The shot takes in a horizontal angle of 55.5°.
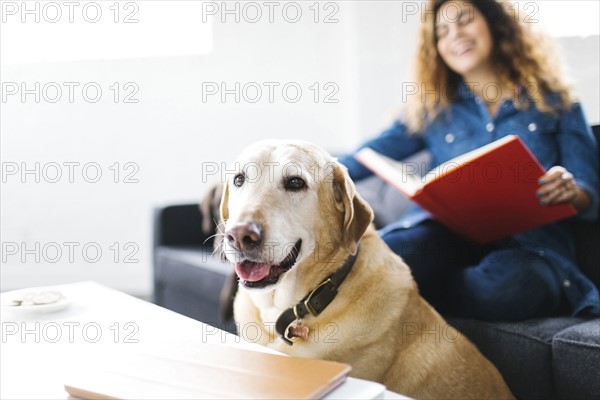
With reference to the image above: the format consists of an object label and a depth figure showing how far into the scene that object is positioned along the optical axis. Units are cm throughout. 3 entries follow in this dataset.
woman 152
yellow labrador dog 113
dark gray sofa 128
